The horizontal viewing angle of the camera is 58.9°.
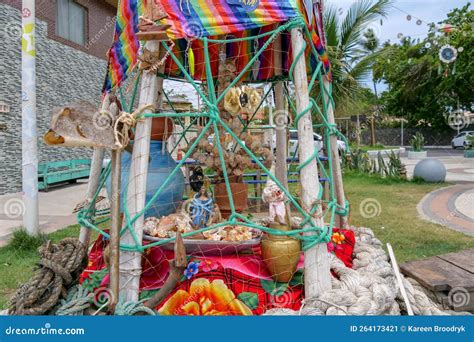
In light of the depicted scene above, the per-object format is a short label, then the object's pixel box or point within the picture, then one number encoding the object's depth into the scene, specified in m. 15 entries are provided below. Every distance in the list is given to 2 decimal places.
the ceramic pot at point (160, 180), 3.20
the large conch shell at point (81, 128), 2.30
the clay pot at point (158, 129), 3.40
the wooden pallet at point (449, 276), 3.08
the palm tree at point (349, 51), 9.91
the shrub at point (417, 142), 15.85
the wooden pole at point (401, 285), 2.70
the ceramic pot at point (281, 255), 2.71
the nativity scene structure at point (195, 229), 2.52
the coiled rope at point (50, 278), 2.54
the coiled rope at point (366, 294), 2.48
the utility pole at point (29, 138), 5.45
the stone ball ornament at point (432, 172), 11.56
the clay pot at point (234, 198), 3.50
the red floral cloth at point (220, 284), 2.64
